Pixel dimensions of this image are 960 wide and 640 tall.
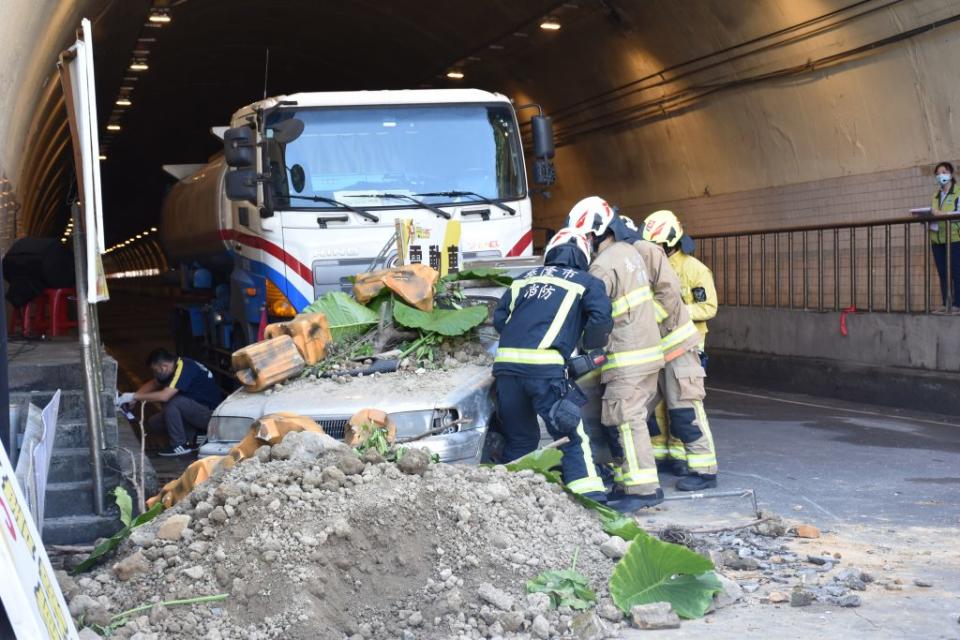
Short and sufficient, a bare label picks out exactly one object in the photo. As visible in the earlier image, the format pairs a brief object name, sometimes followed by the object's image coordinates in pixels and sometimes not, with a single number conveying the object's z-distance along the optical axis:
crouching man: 10.80
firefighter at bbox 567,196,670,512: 7.23
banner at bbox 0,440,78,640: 2.97
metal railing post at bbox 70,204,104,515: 6.89
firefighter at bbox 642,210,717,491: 7.85
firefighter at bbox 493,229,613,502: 6.80
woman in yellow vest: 12.84
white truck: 10.06
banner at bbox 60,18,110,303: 5.77
